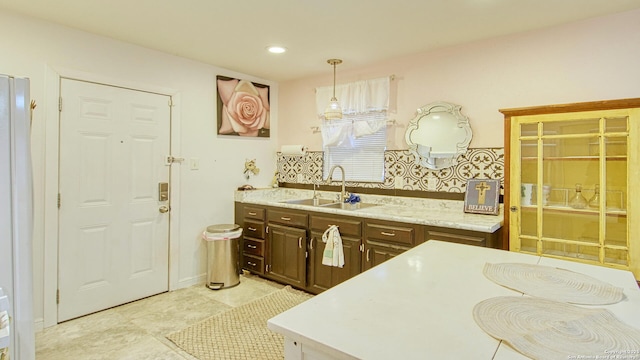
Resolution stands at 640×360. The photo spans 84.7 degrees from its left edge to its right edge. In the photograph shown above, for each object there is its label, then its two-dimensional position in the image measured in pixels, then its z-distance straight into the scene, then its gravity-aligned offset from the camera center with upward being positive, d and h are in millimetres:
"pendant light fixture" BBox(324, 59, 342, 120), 3428 +679
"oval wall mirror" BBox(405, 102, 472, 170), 3084 +408
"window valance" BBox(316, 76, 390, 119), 3506 +874
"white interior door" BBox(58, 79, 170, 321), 2779 -179
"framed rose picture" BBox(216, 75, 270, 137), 3803 +798
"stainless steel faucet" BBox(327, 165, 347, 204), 3717 -120
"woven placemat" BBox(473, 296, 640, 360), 792 -378
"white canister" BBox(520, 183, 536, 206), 2432 -92
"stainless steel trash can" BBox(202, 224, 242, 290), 3502 -799
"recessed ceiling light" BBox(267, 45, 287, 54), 3105 +1158
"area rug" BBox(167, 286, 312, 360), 2357 -1161
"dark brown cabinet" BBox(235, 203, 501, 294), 2684 -555
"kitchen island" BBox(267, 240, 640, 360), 816 -381
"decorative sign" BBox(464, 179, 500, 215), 2826 -134
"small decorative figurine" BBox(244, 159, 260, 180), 4082 +113
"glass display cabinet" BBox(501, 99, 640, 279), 2098 -1
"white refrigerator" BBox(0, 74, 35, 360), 1271 -143
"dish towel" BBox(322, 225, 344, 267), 3029 -624
